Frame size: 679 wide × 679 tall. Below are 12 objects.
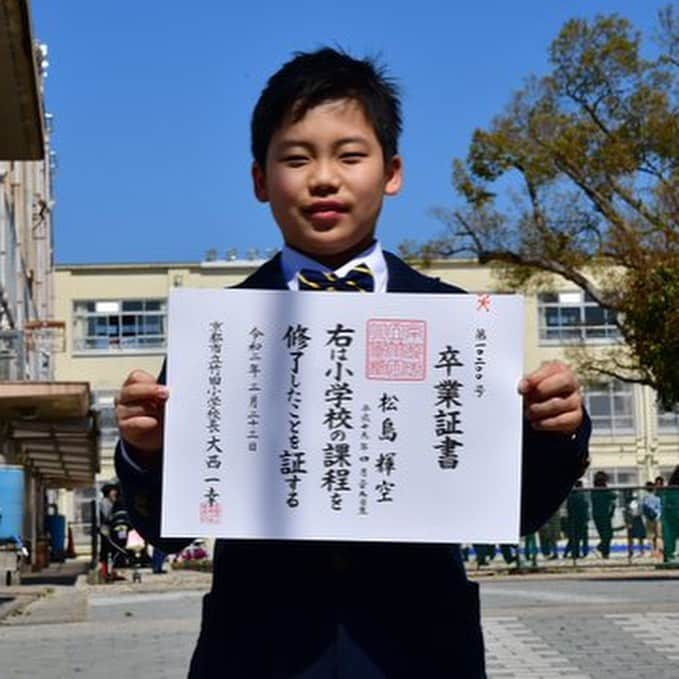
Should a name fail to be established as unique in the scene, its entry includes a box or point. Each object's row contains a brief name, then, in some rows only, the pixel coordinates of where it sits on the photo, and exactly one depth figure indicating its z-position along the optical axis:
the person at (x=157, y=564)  29.05
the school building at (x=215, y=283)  60.59
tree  34.81
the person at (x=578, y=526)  23.47
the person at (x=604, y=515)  23.67
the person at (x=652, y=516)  23.66
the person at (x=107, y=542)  25.77
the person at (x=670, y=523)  23.39
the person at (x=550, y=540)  23.38
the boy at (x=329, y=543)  2.99
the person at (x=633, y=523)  23.64
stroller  25.80
